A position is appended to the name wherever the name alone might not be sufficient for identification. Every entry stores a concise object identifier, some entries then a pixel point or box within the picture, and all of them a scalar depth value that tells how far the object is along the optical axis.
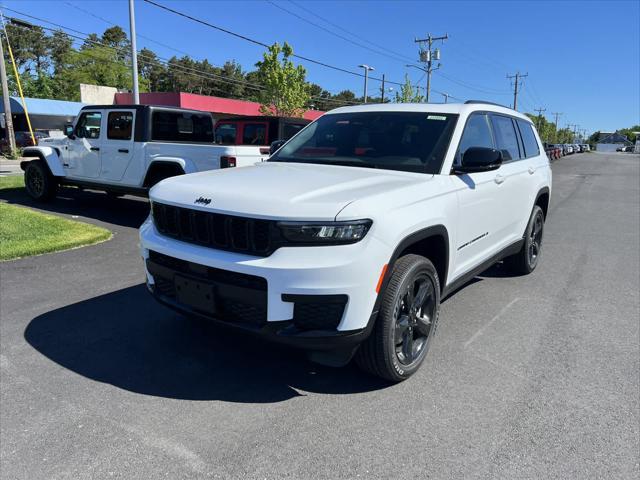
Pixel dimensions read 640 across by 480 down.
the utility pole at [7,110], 22.31
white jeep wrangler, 8.00
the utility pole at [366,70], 44.16
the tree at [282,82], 36.34
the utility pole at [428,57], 46.81
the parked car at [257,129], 11.28
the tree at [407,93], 48.81
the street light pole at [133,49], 19.81
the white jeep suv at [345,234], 2.70
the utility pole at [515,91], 79.41
